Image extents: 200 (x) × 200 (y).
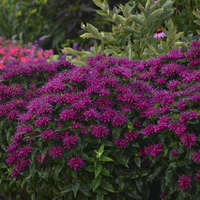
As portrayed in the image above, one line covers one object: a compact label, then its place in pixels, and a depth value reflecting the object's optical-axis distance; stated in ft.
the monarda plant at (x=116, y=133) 8.20
